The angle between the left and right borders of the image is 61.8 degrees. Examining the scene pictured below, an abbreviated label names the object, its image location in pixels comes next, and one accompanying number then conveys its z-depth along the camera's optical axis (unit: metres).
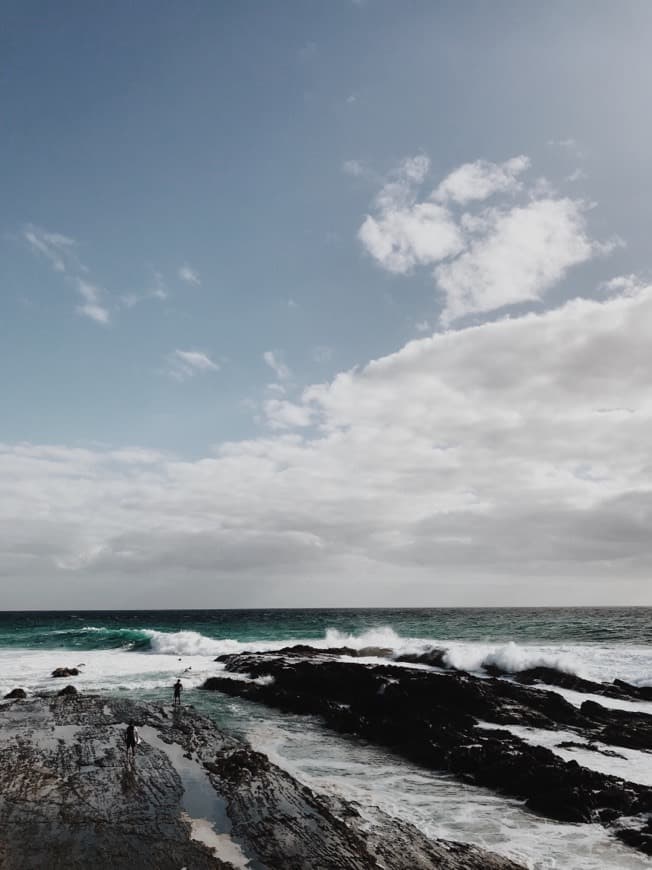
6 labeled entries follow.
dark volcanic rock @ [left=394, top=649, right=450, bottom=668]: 44.50
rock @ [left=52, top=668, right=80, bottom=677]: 43.62
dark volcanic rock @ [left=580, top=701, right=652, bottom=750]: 24.09
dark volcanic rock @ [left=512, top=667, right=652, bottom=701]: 33.53
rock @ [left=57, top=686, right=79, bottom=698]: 35.94
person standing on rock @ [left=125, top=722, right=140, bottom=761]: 22.28
